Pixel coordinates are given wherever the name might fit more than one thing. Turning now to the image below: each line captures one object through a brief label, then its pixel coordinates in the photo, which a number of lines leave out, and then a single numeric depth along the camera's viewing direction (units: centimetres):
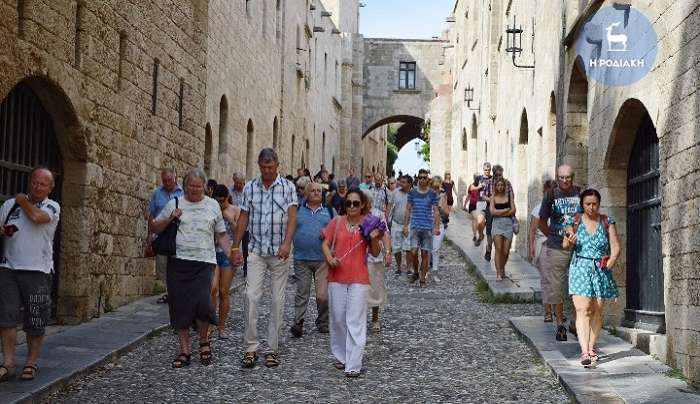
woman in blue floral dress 771
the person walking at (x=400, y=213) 1454
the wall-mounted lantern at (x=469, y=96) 3049
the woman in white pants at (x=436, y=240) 1488
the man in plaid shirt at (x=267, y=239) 778
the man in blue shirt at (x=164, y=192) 1036
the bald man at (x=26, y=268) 659
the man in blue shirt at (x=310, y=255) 918
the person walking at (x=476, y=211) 1872
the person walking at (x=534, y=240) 987
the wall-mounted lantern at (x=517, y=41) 1722
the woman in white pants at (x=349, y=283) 752
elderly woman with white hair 774
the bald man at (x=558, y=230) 891
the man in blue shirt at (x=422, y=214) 1393
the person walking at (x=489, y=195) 1338
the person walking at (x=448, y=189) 2106
